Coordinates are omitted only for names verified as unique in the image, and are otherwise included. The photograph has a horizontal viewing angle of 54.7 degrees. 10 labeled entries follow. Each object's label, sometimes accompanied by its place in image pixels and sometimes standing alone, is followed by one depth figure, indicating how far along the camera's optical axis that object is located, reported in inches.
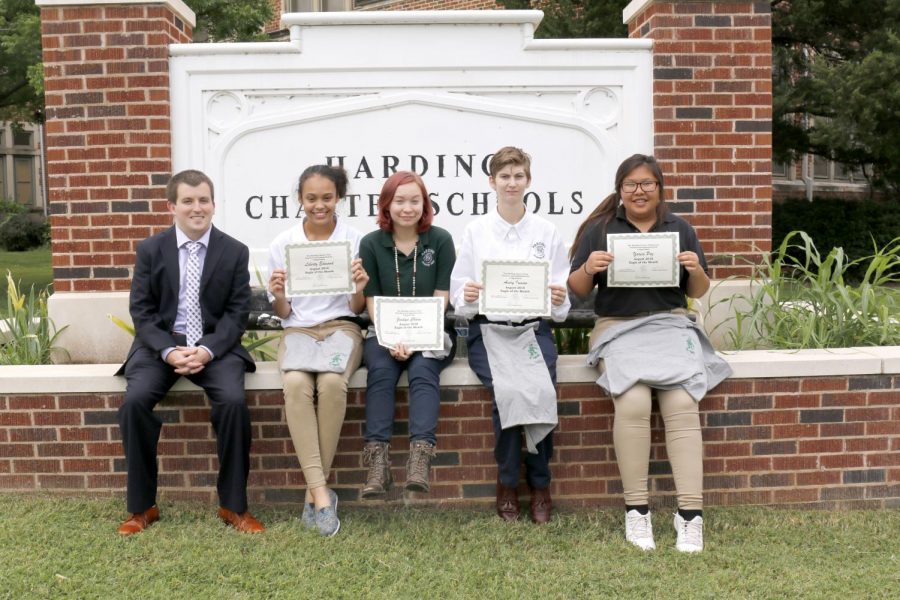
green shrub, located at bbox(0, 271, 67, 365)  190.1
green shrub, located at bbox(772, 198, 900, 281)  580.1
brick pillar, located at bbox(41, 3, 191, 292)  198.4
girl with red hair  143.0
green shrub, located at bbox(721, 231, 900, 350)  177.2
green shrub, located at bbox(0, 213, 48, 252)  1079.0
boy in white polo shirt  144.1
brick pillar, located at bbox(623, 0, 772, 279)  202.2
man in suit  143.3
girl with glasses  142.3
